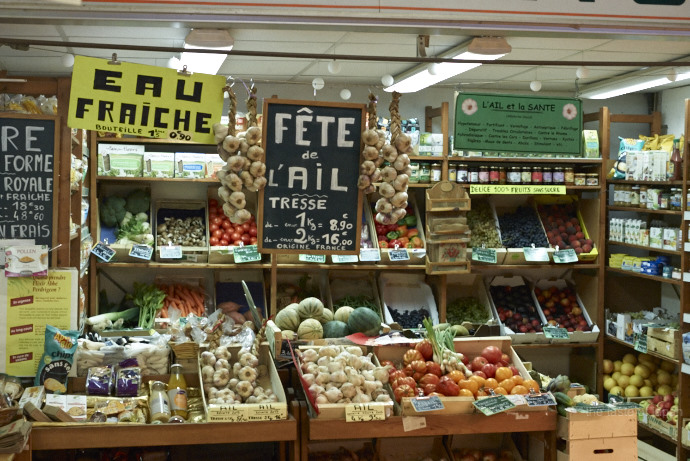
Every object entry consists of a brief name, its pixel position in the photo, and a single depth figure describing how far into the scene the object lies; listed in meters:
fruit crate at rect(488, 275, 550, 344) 6.83
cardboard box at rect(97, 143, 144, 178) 6.34
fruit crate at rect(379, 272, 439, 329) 6.98
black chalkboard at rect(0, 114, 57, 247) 3.86
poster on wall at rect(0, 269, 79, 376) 3.91
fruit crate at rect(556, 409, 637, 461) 3.53
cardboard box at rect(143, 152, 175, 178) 6.42
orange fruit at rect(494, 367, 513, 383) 3.84
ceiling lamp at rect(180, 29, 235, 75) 3.80
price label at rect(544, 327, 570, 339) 6.77
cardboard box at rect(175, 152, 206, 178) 6.46
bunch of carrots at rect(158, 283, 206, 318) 6.58
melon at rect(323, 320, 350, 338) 4.42
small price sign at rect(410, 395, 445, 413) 3.47
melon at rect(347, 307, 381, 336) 4.27
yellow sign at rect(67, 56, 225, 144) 3.30
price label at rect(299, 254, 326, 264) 6.49
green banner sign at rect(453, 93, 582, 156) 4.17
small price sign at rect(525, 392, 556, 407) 3.58
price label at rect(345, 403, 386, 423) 3.43
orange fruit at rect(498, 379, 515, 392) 3.73
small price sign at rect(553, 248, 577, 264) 6.85
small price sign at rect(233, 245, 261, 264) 6.45
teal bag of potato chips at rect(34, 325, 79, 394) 3.70
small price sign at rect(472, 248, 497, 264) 6.74
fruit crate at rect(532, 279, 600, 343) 6.98
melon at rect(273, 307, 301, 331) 4.45
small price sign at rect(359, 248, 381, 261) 6.64
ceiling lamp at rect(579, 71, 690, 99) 6.43
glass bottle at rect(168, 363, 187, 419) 3.60
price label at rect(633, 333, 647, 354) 6.45
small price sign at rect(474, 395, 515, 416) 3.48
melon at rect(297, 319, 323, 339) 4.31
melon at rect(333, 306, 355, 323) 4.63
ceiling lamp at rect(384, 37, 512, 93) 3.22
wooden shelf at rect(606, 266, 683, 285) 6.18
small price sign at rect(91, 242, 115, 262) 6.23
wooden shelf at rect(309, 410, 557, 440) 3.43
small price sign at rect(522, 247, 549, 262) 6.79
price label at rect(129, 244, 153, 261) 6.35
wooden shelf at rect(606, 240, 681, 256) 6.17
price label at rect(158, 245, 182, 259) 6.44
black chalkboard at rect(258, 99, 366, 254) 3.58
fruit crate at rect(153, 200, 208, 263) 6.58
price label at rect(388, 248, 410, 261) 6.65
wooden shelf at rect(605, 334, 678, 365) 6.14
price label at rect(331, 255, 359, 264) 6.59
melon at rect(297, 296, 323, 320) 4.50
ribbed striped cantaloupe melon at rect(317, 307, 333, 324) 4.61
